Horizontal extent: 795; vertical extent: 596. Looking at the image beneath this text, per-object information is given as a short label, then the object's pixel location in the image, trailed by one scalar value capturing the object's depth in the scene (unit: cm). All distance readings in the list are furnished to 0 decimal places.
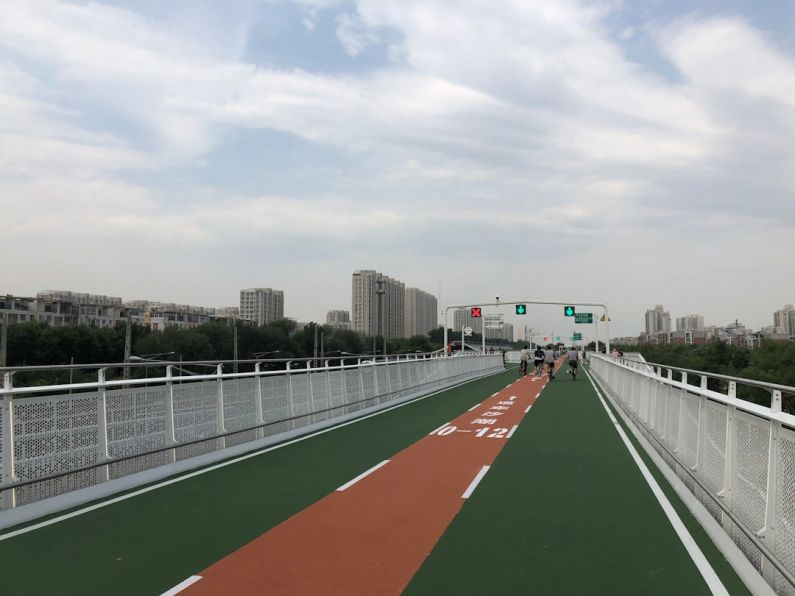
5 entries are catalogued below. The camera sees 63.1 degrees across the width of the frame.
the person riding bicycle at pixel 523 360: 4402
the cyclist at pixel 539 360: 4107
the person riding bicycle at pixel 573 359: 3950
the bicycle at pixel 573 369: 3888
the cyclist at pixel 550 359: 3806
